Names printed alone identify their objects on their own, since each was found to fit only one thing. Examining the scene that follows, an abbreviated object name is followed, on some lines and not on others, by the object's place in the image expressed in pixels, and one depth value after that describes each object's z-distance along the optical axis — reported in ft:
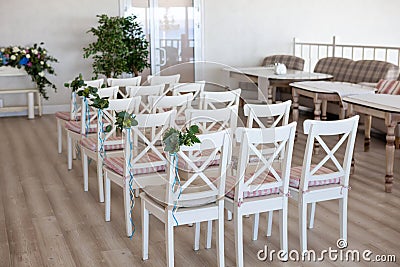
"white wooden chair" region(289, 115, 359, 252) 10.98
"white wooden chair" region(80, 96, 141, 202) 13.91
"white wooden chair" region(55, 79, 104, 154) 18.16
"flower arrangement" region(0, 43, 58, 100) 27.35
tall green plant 27.30
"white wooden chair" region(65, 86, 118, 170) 16.28
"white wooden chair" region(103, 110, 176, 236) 11.21
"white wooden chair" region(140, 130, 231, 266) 9.80
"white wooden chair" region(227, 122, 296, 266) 10.18
